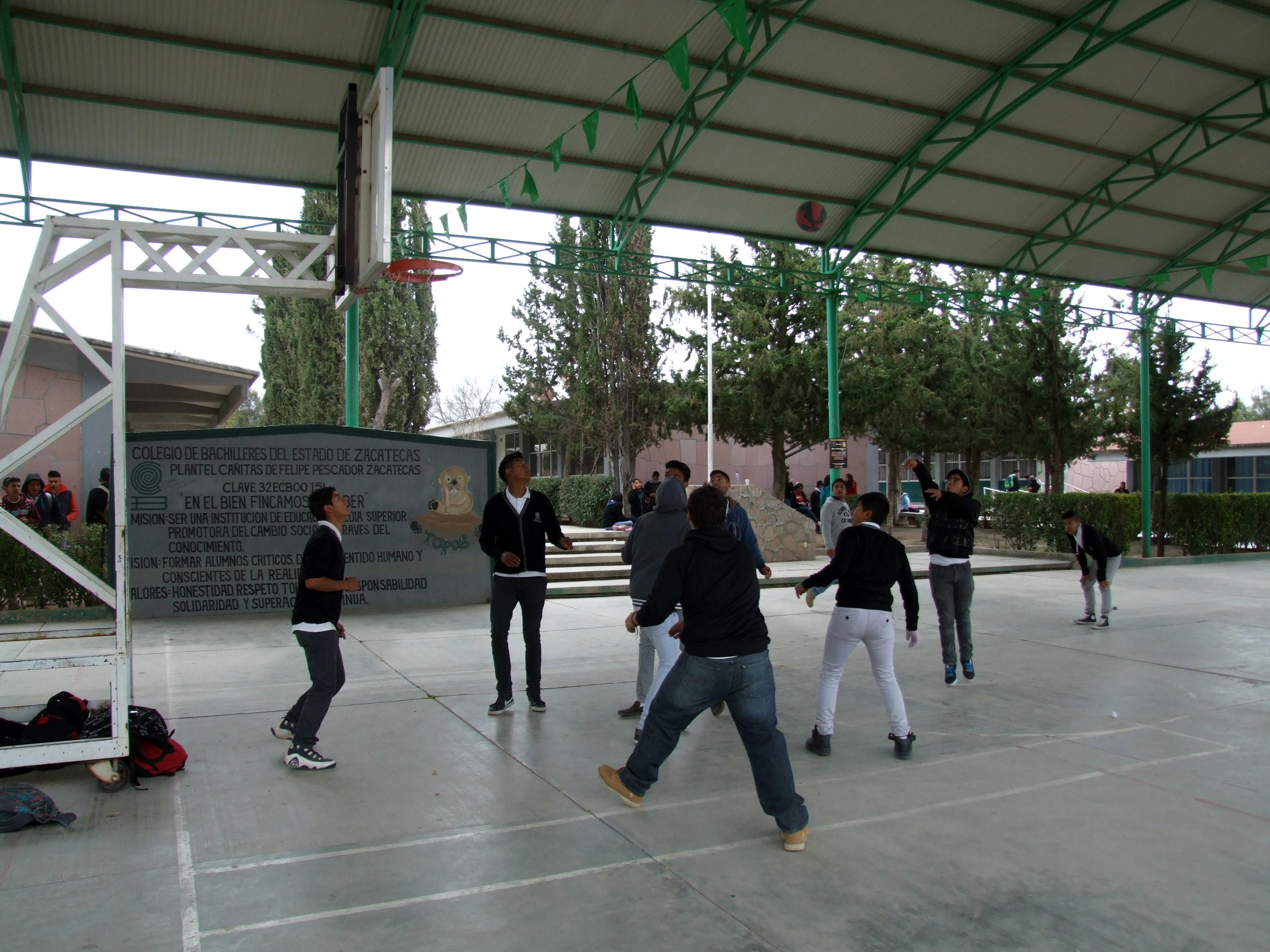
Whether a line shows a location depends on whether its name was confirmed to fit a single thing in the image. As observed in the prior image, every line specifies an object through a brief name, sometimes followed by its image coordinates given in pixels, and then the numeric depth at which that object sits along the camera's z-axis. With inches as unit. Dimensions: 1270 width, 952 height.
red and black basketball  645.9
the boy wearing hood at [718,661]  168.4
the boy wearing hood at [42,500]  501.7
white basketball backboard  277.3
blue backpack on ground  175.3
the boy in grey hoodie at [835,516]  465.1
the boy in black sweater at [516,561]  260.5
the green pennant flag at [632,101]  466.0
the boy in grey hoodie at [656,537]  247.1
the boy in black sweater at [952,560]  306.7
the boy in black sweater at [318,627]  213.6
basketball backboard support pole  194.4
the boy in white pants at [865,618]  223.8
